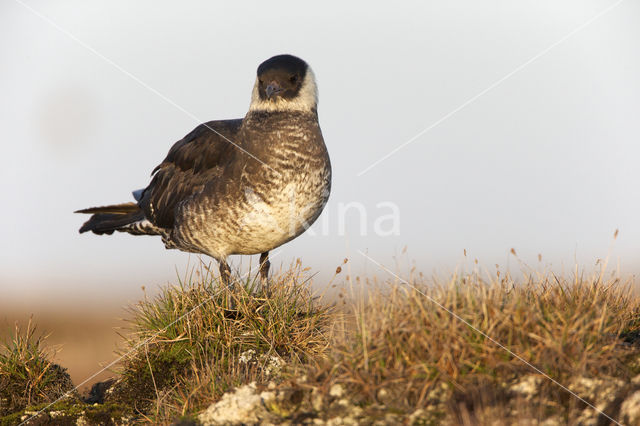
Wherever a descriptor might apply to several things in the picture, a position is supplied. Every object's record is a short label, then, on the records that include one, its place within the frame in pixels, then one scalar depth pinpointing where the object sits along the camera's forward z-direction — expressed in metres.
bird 14.00
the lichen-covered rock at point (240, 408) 8.44
